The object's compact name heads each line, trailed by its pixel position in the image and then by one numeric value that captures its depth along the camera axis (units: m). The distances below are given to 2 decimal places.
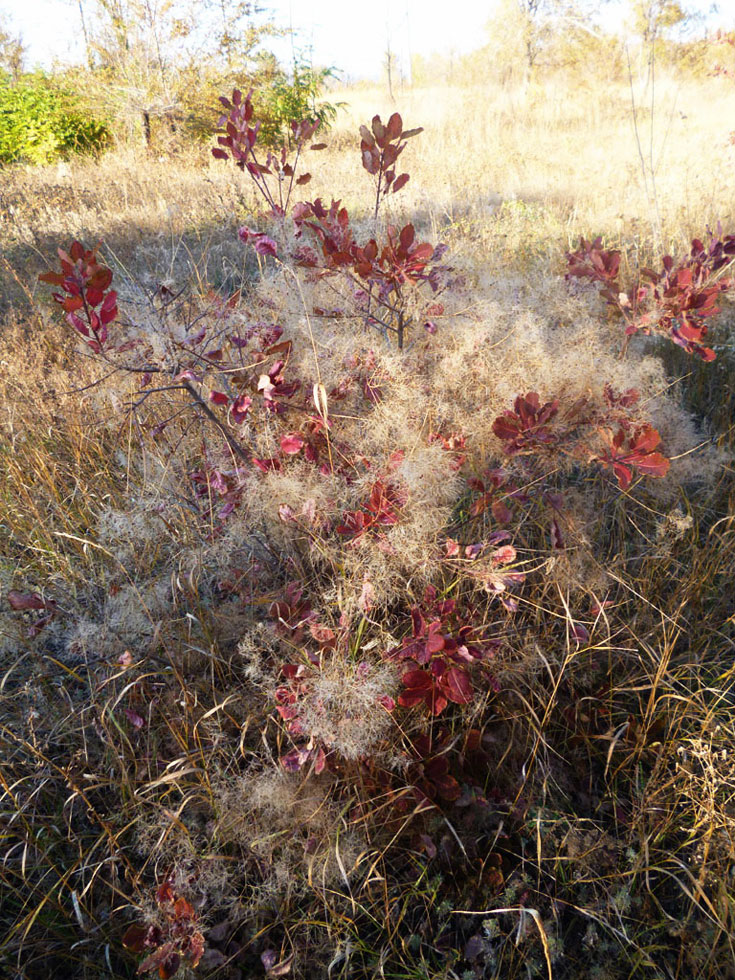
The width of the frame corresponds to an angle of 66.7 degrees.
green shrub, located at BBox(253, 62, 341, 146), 8.42
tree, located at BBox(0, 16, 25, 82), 11.67
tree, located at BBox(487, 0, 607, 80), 15.30
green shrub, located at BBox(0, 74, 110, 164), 9.34
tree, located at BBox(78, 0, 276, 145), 9.75
